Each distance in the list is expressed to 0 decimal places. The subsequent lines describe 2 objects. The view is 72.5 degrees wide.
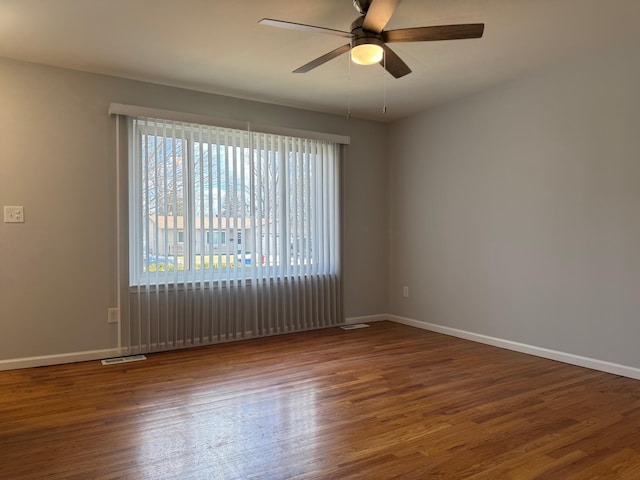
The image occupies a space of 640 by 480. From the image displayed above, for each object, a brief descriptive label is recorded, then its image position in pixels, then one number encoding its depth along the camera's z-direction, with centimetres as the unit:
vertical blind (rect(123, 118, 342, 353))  372
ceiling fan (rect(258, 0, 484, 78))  214
